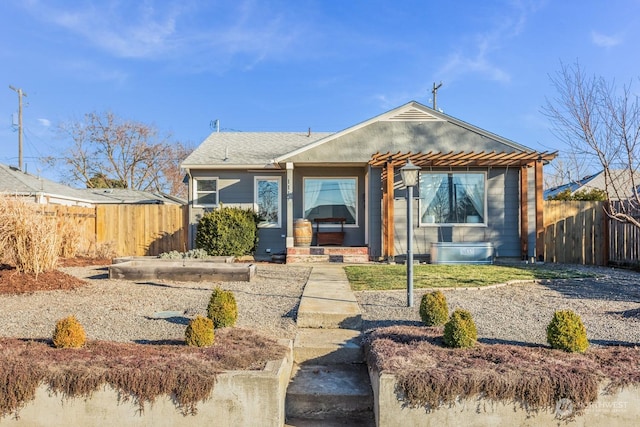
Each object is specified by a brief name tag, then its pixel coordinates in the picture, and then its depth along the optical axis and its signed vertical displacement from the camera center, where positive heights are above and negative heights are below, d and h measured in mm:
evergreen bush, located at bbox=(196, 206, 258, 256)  11435 -162
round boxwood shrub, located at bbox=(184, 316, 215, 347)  3834 -986
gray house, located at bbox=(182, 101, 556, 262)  11203 +1247
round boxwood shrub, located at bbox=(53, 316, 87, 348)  3723 -968
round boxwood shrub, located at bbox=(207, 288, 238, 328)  4516 -899
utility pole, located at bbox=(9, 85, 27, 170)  26367 +6773
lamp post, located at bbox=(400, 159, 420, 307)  5754 +169
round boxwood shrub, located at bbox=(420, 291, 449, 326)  4566 -921
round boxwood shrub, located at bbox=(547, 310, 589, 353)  3670 -951
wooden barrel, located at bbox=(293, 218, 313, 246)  11656 -170
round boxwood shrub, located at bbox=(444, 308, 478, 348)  3746 -954
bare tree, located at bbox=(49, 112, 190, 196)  30016 +5552
